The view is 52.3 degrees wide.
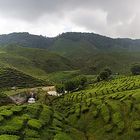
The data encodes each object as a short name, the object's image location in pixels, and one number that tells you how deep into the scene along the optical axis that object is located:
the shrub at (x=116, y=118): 33.05
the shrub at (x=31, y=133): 27.11
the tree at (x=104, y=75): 73.50
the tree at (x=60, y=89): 64.22
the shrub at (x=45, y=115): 32.75
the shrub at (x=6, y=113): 30.70
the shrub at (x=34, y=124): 29.16
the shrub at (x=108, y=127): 32.40
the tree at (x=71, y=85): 63.63
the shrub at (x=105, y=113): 34.36
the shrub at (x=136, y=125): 30.58
